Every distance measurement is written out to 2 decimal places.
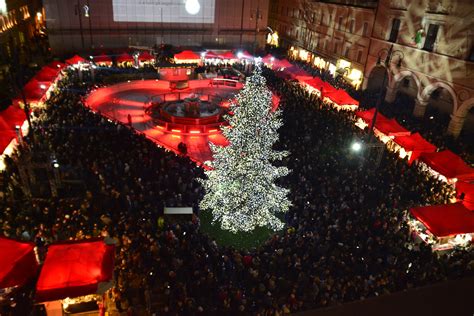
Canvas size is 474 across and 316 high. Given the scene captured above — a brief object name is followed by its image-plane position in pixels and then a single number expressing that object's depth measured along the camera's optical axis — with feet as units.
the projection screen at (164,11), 122.21
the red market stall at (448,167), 54.29
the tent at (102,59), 110.63
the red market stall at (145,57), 108.99
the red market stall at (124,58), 107.76
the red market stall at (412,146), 61.26
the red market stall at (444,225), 42.50
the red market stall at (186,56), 111.96
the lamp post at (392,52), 91.76
